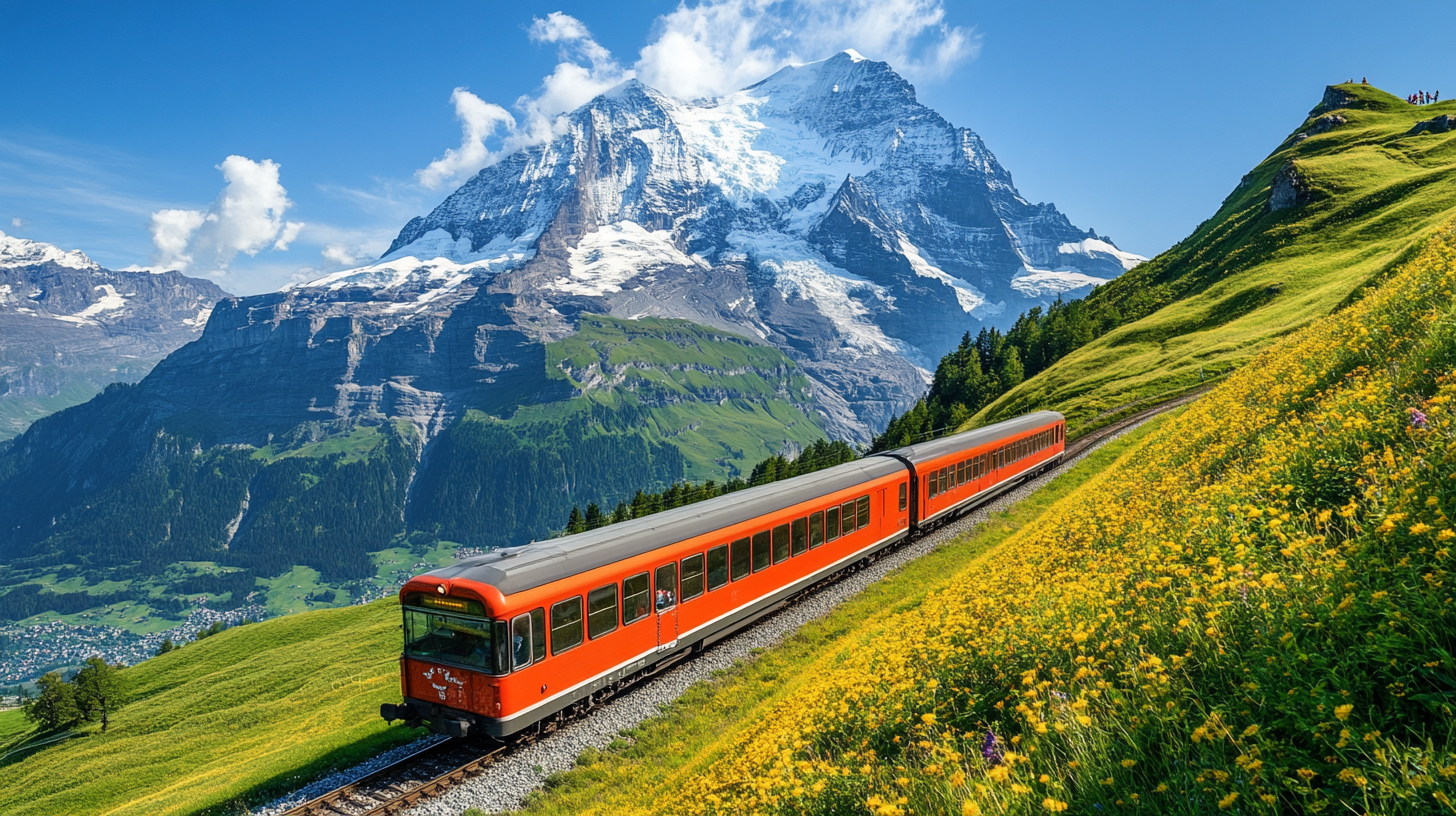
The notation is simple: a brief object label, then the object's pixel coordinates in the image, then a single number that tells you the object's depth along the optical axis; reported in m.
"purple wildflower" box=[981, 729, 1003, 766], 6.12
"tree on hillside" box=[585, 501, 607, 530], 88.82
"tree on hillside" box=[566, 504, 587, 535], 83.31
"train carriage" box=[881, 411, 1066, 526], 32.06
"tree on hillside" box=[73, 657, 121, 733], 47.00
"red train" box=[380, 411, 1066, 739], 15.77
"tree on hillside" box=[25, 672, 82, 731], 46.25
